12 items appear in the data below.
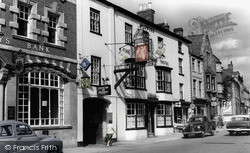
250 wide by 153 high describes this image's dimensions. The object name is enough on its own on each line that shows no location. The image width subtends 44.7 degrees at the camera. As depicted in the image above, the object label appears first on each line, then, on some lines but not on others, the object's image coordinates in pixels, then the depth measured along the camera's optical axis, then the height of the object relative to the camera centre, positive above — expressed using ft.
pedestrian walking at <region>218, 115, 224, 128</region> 135.90 -9.92
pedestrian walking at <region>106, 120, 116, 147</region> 64.64 -6.95
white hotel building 68.90 +6.06
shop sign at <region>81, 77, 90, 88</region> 62.71 +3.84
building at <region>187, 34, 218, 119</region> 140.46 +16.35
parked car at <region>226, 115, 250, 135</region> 81.66 -6.95
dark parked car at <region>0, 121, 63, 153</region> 33.06 -4.55
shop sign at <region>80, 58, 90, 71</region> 64.13 +7.73
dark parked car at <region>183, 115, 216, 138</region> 81.41 -7.17
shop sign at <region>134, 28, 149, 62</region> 74.90 +12.76
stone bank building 50.83 +6.62
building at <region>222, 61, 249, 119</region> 179.20 +4.13
